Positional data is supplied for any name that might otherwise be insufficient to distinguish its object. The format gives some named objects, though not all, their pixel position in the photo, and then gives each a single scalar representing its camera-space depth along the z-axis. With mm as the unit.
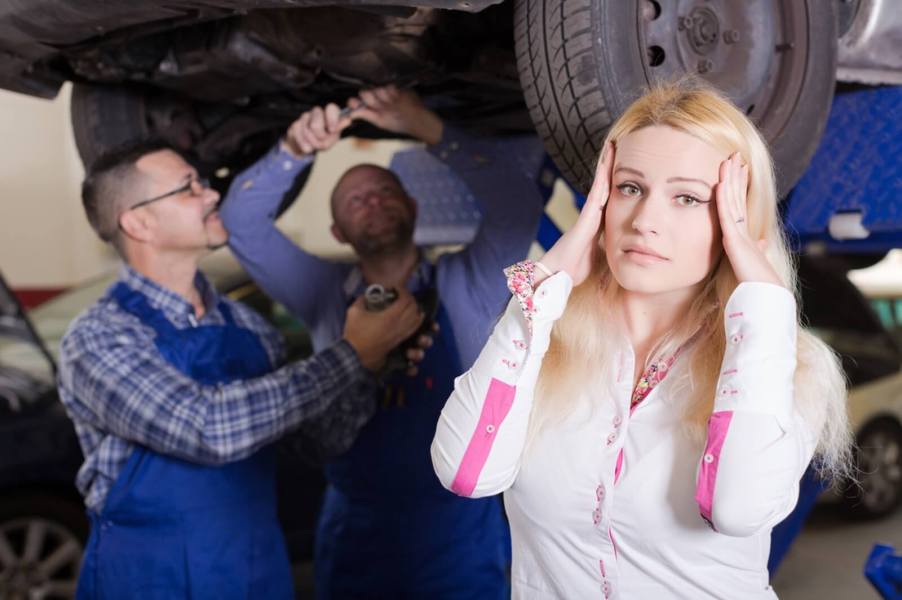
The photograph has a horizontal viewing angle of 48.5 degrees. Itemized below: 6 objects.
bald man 2219
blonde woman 1150
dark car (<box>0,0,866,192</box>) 1590
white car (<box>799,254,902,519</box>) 4336
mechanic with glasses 1927
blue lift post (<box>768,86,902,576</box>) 2045
